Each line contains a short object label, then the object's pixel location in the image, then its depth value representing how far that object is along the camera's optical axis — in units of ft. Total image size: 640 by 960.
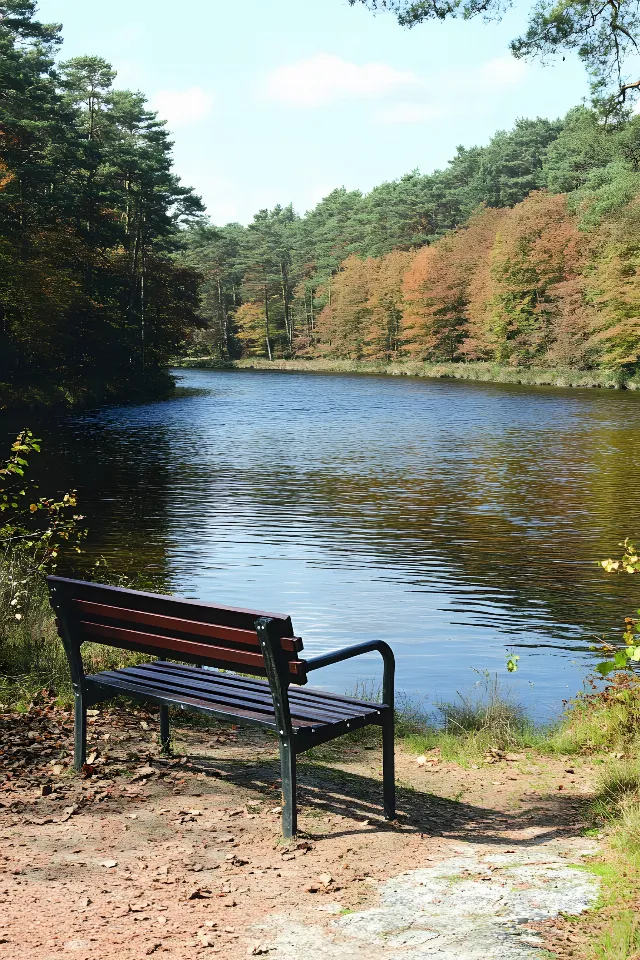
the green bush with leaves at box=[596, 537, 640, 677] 12.45
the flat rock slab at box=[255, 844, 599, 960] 10.91
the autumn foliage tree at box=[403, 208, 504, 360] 266.77
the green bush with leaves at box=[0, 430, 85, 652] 24.15
